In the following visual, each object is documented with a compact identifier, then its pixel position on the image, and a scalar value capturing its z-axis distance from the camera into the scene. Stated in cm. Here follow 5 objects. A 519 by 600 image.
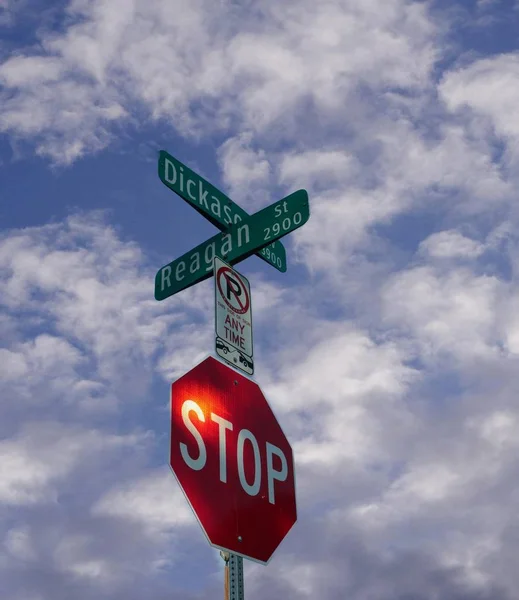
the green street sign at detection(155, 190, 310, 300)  616
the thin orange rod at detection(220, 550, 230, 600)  456
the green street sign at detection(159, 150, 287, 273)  627
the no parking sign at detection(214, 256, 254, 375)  547
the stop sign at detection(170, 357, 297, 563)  449
